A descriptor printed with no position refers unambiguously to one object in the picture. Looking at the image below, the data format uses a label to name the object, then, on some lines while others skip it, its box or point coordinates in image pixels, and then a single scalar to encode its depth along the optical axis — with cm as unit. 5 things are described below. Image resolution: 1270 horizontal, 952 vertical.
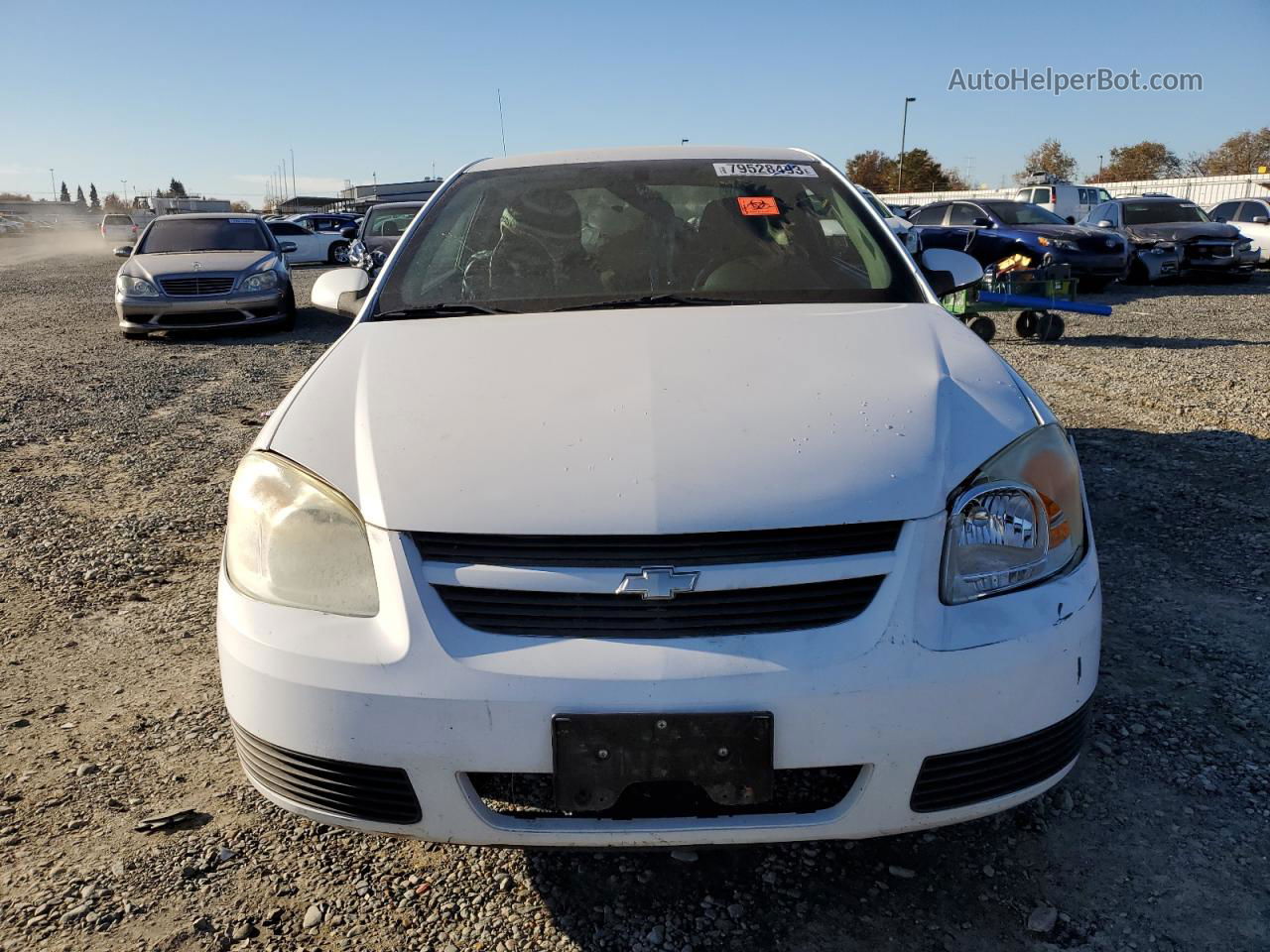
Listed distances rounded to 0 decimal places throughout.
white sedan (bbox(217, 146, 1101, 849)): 158
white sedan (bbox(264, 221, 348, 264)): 2552
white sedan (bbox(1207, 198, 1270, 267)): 1725
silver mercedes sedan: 1053
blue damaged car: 1339
